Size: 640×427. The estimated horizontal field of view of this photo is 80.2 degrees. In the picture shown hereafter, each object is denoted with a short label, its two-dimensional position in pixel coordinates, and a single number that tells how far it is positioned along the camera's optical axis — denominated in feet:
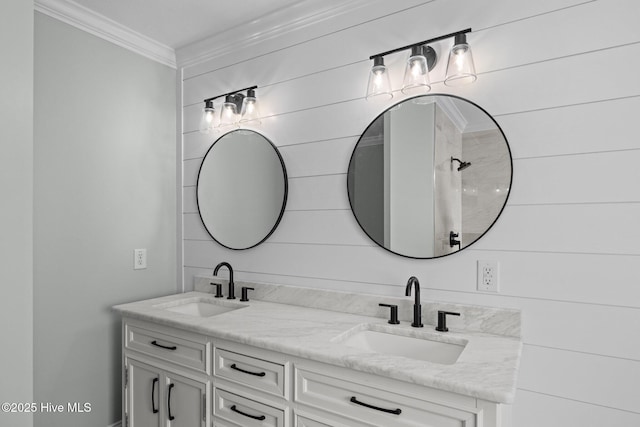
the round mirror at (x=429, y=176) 5.22
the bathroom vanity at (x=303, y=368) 3.83
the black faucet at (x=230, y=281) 7.29
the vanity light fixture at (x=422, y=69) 5.19
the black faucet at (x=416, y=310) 5.29
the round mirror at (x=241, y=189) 7.27
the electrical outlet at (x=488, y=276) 5.14
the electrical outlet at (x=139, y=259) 7.77
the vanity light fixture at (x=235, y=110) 7.40
